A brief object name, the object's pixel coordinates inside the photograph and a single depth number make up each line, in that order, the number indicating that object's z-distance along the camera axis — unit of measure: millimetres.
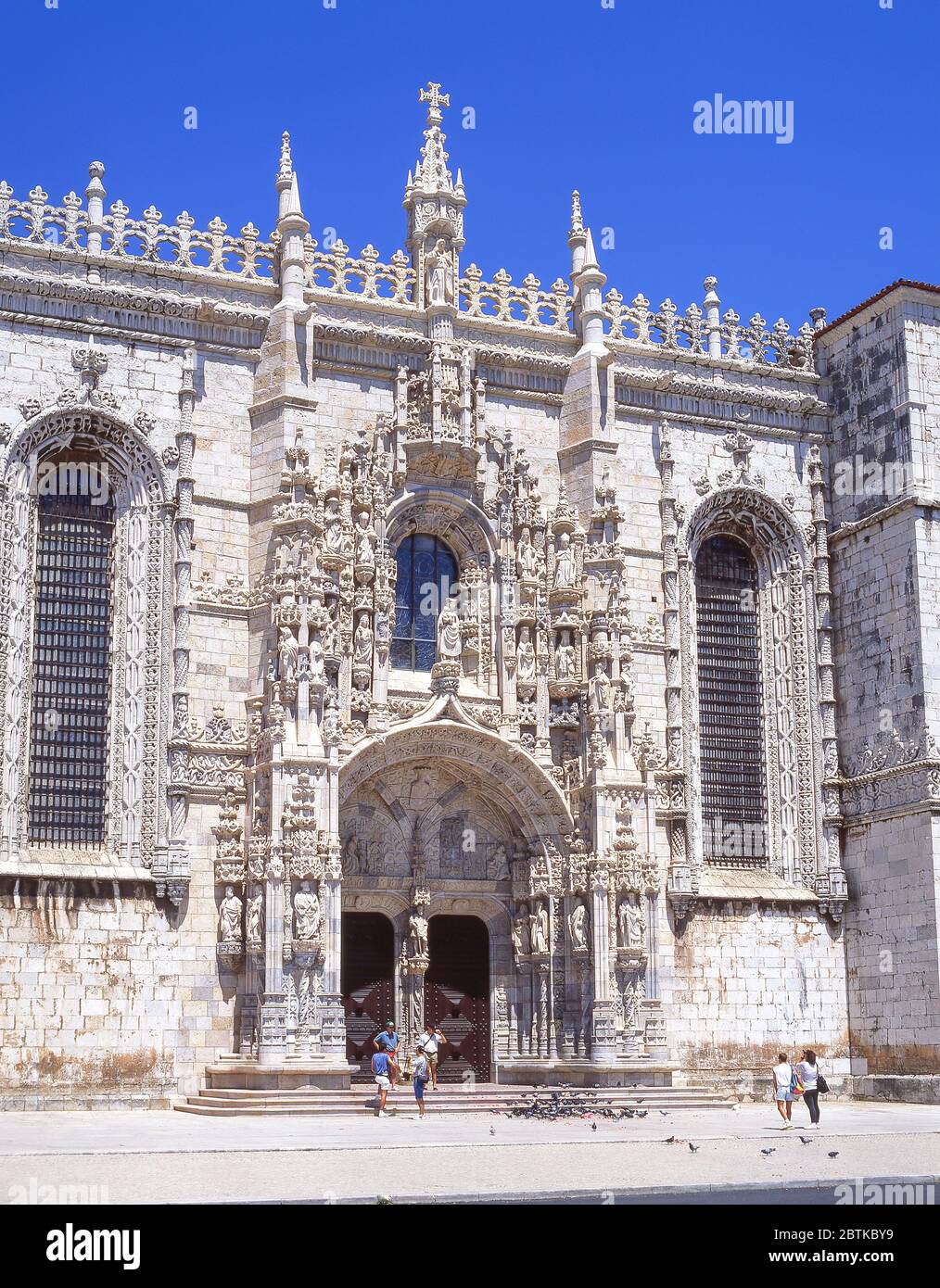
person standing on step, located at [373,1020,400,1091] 26406
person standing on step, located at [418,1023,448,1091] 27453
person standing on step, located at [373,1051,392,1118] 25344
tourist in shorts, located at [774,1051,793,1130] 25172
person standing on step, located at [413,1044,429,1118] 25625
